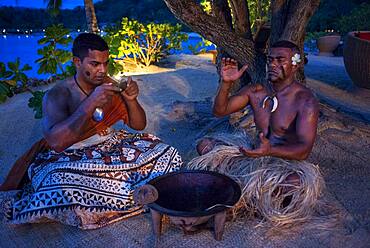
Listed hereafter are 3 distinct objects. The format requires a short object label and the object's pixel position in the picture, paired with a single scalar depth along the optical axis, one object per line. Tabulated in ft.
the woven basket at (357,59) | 17.84
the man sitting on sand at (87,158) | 7.45
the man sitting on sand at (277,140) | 7.68
